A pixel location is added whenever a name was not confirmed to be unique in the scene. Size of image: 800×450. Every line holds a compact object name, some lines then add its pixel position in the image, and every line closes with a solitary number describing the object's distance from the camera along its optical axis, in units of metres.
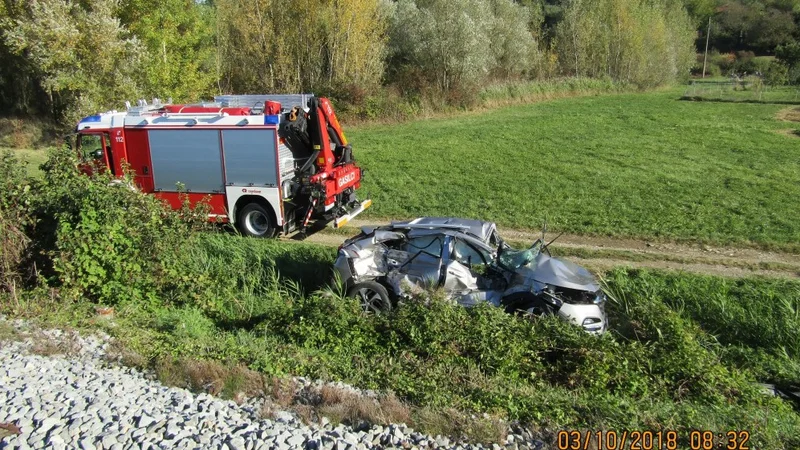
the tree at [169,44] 22.36
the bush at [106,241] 9.48
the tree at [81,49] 21.20
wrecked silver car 8.33
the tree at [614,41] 46.28
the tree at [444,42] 31.92
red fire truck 12.44
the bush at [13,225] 9.84
